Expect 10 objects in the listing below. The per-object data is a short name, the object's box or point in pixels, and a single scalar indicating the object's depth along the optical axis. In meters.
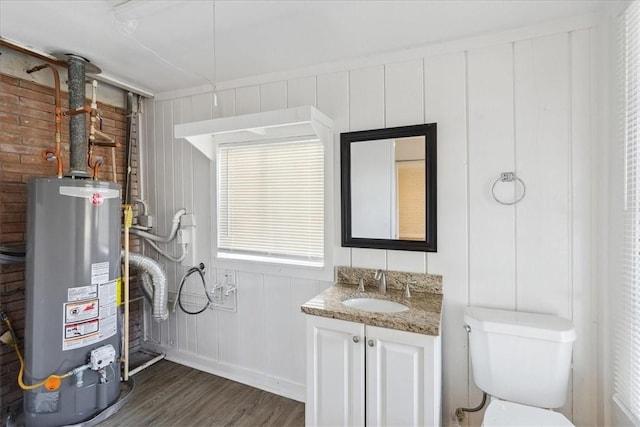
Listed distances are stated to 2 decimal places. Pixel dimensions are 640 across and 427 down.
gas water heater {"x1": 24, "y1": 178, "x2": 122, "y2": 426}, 1.78
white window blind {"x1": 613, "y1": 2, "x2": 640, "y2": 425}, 1.31
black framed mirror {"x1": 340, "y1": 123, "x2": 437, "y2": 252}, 1.89
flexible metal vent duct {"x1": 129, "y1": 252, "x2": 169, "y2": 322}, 2.47
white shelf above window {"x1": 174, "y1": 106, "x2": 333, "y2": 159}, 1.83
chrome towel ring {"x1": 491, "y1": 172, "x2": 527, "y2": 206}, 1.71
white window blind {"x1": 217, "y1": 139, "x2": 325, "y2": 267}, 2.23
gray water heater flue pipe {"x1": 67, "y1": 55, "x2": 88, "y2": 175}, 2.08
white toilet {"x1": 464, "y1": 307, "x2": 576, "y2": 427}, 1.46
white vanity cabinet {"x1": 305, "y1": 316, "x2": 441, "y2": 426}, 1.44
